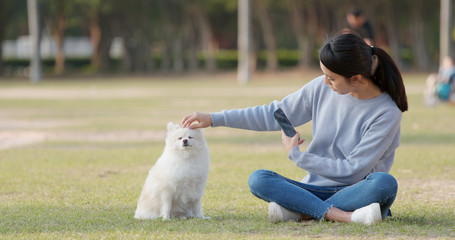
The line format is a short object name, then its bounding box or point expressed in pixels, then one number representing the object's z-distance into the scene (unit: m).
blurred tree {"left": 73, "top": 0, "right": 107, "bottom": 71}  42.53
